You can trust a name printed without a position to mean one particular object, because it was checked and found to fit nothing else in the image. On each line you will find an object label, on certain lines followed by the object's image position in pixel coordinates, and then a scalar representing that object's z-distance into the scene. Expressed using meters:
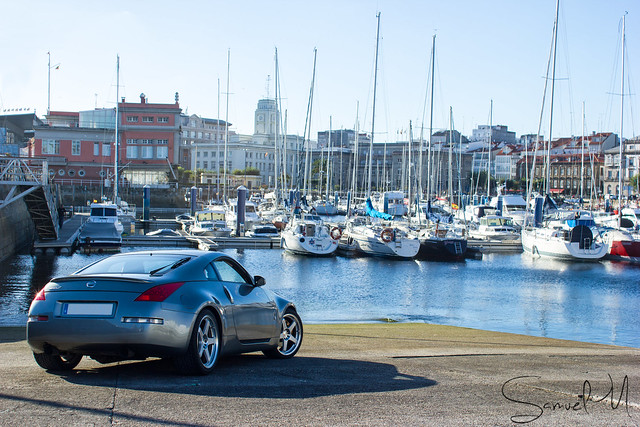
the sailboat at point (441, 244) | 57.41
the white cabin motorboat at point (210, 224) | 63.82
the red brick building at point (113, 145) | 123.94
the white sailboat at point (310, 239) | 56.66
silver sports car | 8.43
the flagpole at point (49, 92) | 130.88
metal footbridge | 40.72
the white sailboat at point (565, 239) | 57.03
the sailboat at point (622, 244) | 58.72
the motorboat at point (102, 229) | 54.25
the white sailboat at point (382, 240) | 56.28
